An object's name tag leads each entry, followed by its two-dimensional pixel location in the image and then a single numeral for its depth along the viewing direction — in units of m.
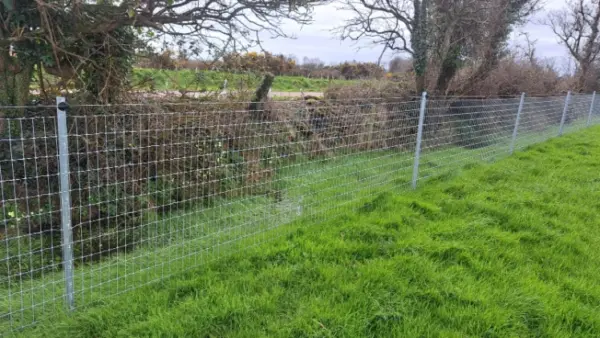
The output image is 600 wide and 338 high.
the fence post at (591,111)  13.31
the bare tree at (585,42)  19.62
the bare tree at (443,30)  9.31
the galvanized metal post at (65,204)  2.38
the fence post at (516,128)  7.78
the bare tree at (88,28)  4.21
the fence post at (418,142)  5.23
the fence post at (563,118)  10.50
